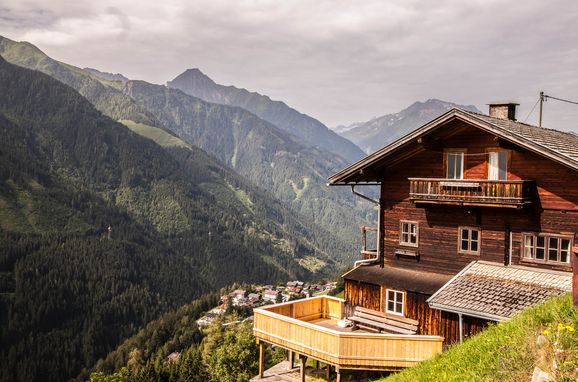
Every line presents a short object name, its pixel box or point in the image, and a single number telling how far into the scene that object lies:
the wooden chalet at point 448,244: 20.44
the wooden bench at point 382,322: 23.77
